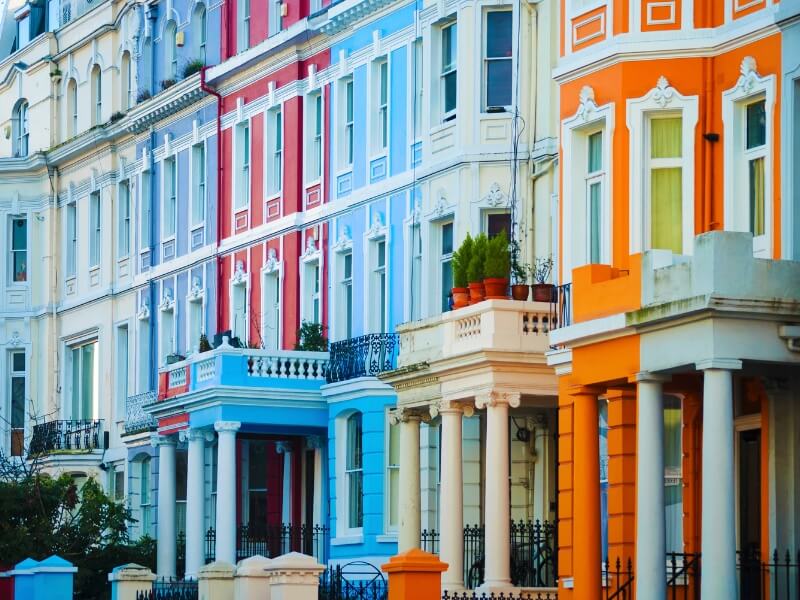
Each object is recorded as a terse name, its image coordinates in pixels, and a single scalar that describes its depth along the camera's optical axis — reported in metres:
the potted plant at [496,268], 34.94
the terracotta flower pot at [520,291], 34.72
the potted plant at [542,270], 37.78
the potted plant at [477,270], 35.31
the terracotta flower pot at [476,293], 35.28
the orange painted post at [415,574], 30.02
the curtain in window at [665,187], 30.64
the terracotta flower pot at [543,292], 34.94
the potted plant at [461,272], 35.70
